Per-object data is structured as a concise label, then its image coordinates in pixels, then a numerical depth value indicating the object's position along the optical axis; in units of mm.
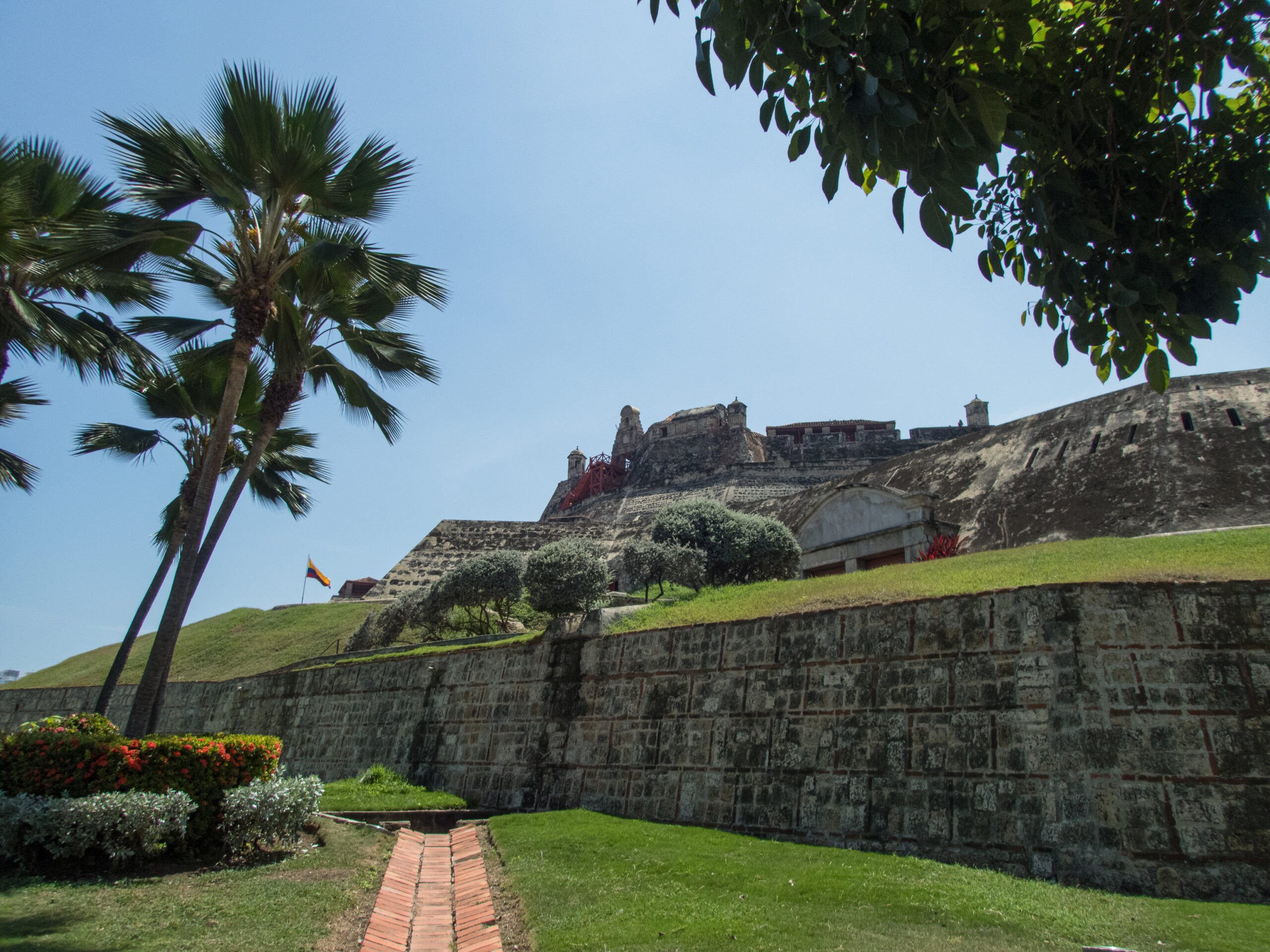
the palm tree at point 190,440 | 11602
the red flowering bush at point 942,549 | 15906
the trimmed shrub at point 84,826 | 6246
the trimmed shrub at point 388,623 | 20812
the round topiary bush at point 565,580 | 15086
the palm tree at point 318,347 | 10539
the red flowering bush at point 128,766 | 6668
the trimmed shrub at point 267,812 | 7117
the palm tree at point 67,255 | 9094
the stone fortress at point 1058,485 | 14188
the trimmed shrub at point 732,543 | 16609
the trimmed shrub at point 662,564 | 15672
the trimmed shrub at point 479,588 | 18344
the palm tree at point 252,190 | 9312
